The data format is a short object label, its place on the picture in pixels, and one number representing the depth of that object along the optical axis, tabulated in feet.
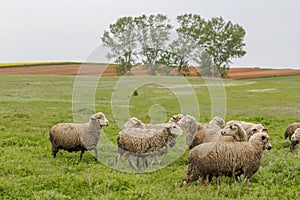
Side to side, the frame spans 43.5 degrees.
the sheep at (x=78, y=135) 39.42
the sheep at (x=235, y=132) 34.73
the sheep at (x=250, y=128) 38.99
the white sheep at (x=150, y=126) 38.34
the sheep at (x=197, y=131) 40.74
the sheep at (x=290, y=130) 49.80
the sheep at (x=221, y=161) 28.71
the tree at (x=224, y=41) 268.00
